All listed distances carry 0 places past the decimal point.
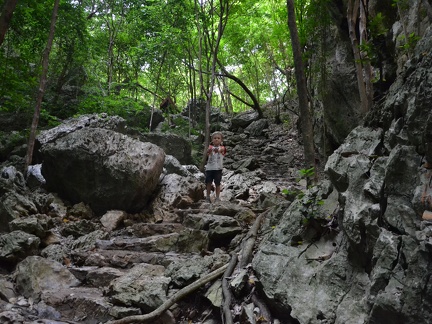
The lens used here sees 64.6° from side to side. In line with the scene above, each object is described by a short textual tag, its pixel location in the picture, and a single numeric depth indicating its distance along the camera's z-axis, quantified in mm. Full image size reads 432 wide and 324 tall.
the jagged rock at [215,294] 4461
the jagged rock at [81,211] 8820
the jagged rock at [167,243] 6598
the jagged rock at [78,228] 7668
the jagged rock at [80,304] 4844
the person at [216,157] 9188
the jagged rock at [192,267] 5133
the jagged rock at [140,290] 4777
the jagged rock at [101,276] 5762
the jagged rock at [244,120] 24266
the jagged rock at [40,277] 5340
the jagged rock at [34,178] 9617
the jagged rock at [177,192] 9695
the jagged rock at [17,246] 5984
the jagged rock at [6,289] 5078
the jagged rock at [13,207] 7238
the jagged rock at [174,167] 12086
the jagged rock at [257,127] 22688
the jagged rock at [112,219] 8359
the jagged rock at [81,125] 11047
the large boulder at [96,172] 9133
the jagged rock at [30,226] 6758
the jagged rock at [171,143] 15070
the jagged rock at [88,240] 7054
